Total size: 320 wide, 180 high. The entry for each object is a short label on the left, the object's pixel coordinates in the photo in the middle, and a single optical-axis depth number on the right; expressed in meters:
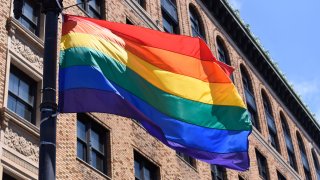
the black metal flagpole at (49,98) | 9.87
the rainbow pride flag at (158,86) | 12.26
